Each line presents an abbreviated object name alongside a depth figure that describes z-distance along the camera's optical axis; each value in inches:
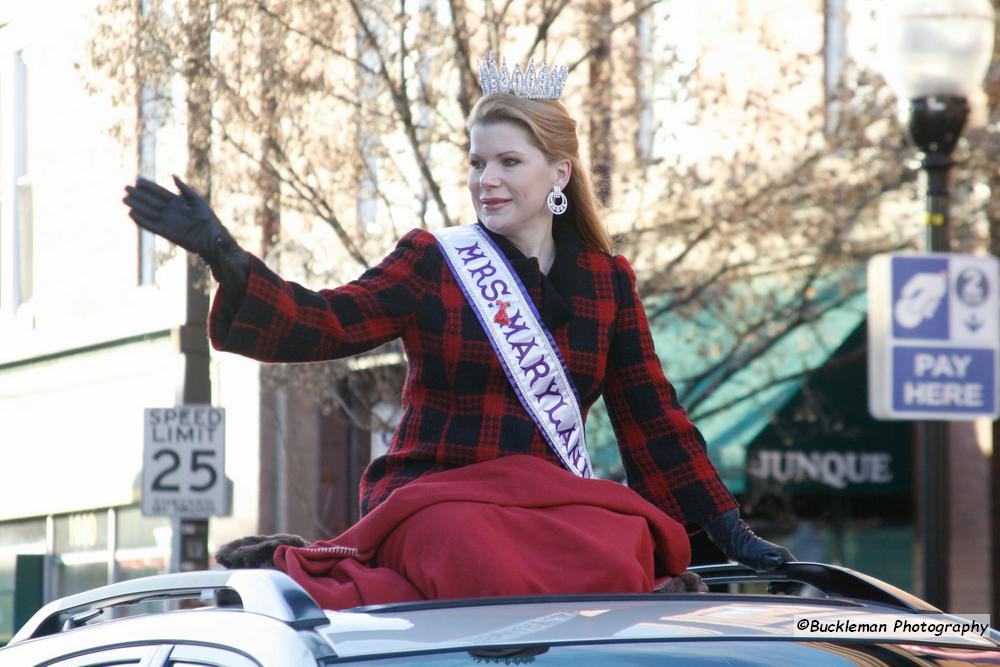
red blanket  232.4
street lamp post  605.8
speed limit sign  869.7
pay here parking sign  564.6
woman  249.7
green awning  848.8
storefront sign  908.1
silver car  192.2
